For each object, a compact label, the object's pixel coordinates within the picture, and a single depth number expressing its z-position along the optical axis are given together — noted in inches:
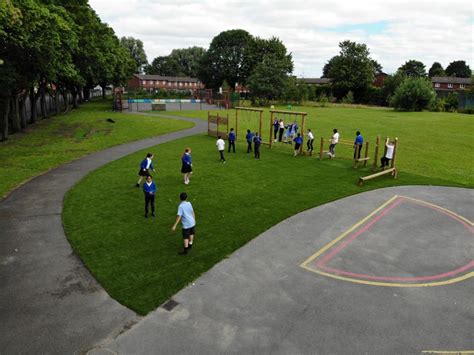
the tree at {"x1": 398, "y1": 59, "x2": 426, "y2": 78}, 4665.6
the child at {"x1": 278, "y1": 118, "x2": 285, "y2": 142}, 1109.3
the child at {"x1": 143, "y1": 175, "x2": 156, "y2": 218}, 506.3
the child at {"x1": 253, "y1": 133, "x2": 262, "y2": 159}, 916.0
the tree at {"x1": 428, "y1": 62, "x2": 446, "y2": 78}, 5283.0
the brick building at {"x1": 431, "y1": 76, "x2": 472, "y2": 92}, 4419.3
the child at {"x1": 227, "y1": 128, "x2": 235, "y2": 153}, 974.9
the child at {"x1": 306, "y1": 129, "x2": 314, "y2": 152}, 958.4
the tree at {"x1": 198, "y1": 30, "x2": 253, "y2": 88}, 3840.3
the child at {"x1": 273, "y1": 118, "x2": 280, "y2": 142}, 1111.0
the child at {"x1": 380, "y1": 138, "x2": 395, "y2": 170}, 788.6
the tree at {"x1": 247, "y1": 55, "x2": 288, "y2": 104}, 2815.0
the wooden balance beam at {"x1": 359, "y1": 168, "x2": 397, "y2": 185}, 700.4
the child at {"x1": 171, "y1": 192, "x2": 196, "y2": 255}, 402.9
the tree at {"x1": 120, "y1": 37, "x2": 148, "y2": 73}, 5383.9
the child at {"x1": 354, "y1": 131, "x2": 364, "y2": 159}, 861.2
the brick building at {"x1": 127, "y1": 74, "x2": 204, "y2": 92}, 4919.5
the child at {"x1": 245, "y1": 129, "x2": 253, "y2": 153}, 989.8
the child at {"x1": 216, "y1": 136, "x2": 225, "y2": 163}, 864.3
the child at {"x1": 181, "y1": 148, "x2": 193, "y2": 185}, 687.1
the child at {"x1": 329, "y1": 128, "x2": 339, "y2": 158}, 904.3
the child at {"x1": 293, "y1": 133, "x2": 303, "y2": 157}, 949.2
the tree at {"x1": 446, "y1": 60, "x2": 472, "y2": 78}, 5305.1
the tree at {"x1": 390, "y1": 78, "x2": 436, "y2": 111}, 2437.3
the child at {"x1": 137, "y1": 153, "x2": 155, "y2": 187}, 621.7
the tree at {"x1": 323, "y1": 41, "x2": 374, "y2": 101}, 3351.4
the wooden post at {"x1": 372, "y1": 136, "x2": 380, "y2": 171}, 782.5
